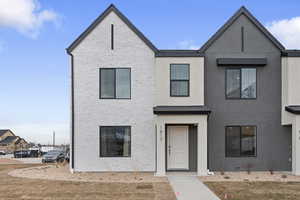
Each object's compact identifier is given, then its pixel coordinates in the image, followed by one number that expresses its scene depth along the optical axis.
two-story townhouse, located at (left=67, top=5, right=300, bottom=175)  13.25
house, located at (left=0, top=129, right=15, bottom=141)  55.04
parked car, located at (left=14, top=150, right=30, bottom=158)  31.13
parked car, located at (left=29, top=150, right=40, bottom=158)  32.30
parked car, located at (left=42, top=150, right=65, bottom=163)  21.65
